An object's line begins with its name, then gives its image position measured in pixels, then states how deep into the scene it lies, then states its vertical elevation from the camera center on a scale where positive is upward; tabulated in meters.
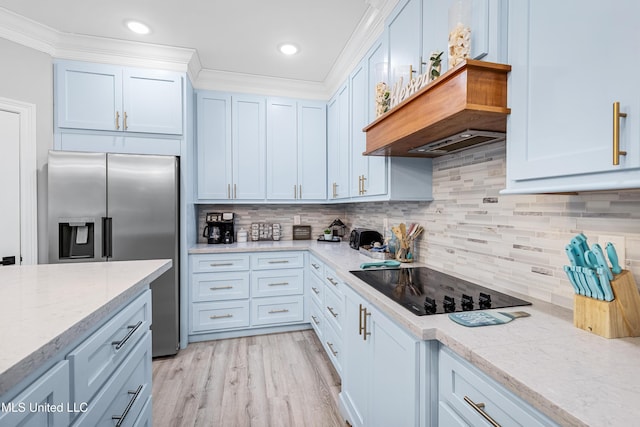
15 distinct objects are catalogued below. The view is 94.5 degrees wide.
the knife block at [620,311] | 0.84 -0.28
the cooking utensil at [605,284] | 0.84 -0.20
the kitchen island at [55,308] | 0.60 -0.29
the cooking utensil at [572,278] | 0.92 -0.21
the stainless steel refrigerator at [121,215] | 2.30 -0.04
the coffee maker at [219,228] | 3.20 -0.20
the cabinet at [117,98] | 2.47 +0.97
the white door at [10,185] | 2.21 +0.19
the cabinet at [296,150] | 3.24 +0.68
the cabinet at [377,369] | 1.04 -0.68
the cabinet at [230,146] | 3.04 +0.67
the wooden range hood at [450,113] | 1.02 +0.40
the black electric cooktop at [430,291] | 1.15 -0.37
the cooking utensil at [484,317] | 0.97 -0.36
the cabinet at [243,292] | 2.81 -0.80
